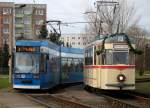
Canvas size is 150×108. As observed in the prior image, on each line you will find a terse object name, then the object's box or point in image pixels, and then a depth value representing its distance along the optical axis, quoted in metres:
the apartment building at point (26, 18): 92.32
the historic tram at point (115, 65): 17.55
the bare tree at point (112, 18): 43.04
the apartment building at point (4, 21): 88.05
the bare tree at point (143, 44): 67.23
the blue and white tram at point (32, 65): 20.07
